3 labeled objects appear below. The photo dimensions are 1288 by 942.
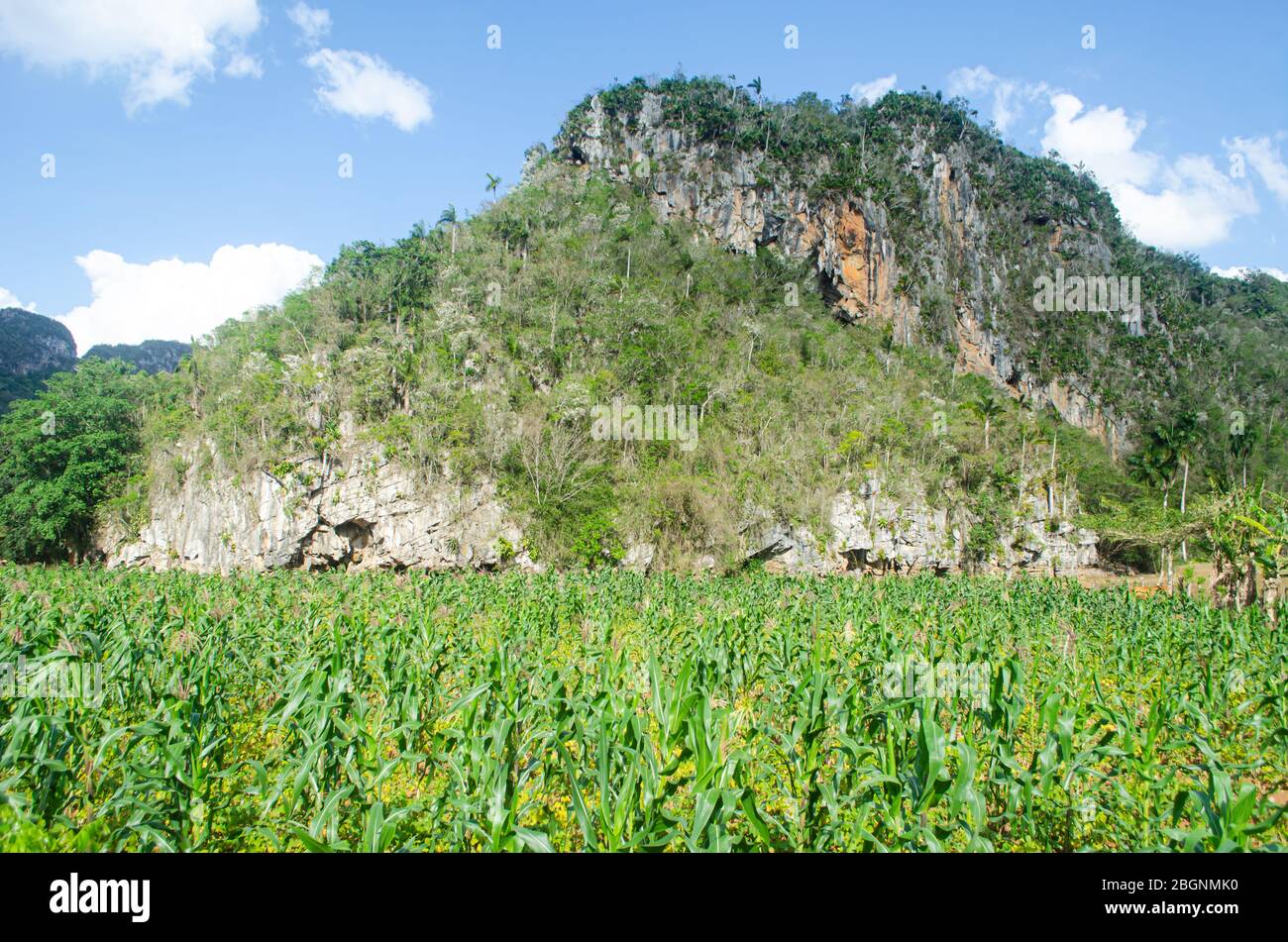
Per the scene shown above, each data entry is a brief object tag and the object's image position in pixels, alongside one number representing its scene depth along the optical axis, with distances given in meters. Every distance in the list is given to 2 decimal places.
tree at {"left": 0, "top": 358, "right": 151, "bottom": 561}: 34.47
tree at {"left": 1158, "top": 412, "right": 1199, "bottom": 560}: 43.56
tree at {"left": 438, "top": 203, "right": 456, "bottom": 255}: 56.63
